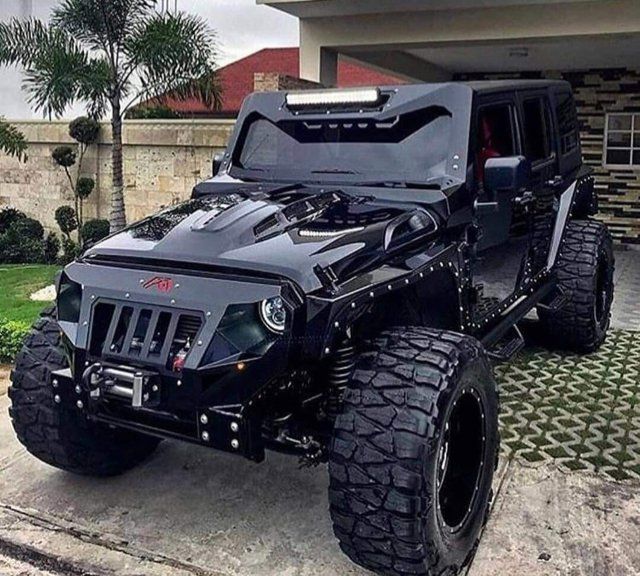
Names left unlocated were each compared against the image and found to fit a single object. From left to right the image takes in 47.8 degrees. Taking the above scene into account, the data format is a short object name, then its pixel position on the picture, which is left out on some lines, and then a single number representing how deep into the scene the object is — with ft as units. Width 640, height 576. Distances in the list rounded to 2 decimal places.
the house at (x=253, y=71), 52.34
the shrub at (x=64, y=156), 34.40
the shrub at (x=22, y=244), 36.01
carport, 23.80
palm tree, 28.30
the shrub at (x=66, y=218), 35.01
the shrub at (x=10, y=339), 18.66
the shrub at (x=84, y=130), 33.42
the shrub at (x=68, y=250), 35.04
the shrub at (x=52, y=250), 36.27
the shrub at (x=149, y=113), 35.27
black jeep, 8.43
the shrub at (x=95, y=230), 33.53
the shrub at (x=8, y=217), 36.96
